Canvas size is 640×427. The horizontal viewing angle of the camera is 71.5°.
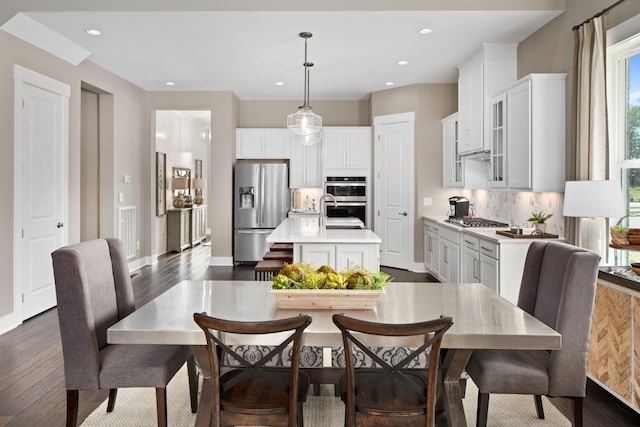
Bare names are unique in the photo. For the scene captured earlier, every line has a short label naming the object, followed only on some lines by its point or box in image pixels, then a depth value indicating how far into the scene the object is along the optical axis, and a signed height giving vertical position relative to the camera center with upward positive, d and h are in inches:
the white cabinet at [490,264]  156.4 -22.3
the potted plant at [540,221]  156.2 -6.2
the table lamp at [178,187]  355.6 +13.2
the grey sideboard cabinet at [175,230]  351.1 -21.0
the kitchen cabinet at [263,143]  309.7 +42.0
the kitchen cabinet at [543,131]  155.2 +25.6
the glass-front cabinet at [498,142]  179.4 +25.4
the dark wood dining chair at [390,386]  59.1 -28.7
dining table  65.2 -18.8
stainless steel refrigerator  294.8 -1.8
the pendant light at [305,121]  192.0 +35.6
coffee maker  228.5 -1.6
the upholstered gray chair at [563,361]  75.3 -27.9
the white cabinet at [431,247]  242.2 -25.1
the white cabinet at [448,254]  205.8 -25.1
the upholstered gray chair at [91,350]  76.7 -26.9
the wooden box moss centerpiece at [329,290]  74.9 -14.6
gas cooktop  200.2 -8.9
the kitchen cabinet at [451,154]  242.5 +27.9
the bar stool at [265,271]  159.6 -24.4
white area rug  95.3 -46.8
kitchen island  147.2 -15.8
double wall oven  300.2 +4.3
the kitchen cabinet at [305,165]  309.4 +26.8
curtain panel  127.9 +29.5
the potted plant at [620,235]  103.0 -7.4
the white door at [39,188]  169.5 +6.3
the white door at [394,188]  274.1 +9.5
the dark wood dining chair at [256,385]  60.9 -29.1
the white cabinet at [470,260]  180.4 -23.9
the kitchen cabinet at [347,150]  301.7 +36.3
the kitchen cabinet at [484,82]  196.5 +54.8
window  125.6 +23.7
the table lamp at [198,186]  401.1 +15.7
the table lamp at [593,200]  109.7 +0.9
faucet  186.3 -4.6
